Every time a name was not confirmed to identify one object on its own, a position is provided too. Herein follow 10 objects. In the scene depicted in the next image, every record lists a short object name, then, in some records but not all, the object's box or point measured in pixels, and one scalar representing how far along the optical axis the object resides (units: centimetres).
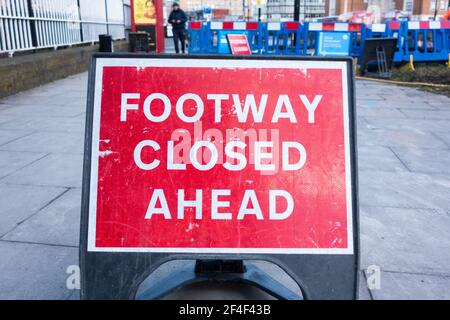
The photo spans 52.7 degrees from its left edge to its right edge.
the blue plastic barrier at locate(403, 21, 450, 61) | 1413
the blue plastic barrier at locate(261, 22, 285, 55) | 1535
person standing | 1773
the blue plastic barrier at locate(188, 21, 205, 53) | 1600
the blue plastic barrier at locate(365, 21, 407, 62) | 1412
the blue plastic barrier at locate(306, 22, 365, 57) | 1397
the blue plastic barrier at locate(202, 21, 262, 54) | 1536
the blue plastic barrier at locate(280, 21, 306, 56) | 1520
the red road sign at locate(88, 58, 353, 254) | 214
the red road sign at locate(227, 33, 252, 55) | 931
